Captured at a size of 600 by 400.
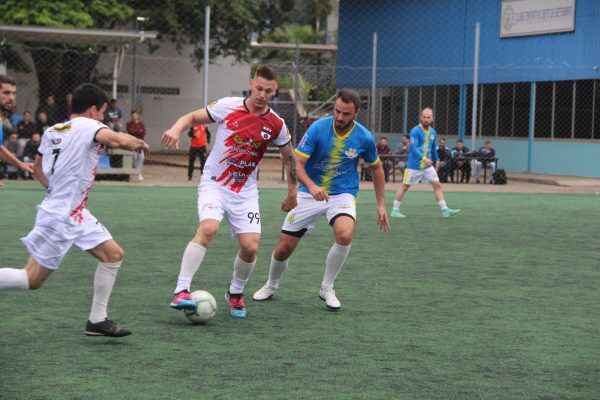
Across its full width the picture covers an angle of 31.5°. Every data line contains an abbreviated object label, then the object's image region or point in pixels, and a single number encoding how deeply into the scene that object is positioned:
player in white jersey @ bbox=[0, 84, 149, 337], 6.71
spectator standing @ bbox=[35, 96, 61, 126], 26.67
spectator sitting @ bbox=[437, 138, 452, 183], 29.97
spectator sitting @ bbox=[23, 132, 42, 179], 25.36
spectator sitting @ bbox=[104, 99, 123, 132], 26.19
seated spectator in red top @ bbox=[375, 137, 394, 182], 29.39
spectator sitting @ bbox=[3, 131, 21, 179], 25.42
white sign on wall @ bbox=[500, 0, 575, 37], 33.16
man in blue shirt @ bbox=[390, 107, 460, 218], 18.25
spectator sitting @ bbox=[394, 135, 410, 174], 30.46
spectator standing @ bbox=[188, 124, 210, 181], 27.88
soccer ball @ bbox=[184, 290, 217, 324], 7.68
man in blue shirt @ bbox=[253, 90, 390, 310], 8.85
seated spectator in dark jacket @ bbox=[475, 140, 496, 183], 30.34
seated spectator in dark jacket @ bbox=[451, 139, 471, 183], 30.27
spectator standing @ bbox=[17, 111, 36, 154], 26.36
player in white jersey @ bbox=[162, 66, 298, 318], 7.99
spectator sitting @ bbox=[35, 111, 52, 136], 25.98
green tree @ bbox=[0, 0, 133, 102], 31.27
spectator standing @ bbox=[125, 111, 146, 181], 28.21
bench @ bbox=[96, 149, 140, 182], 27.11
